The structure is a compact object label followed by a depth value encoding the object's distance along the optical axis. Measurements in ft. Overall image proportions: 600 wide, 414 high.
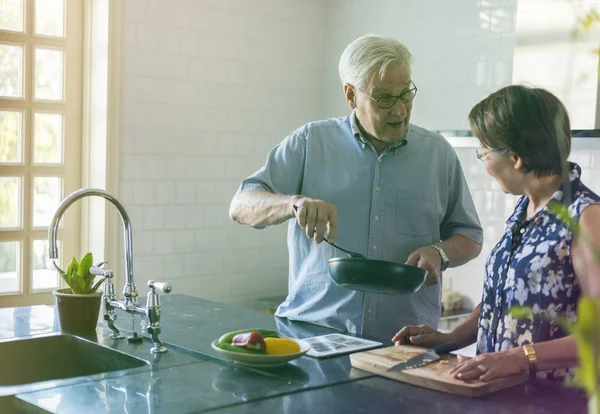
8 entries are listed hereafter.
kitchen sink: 8.07
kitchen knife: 6.50
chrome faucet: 7.57
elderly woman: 5.98
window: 13.71
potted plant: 8.48
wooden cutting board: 5.98
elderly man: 8.86
